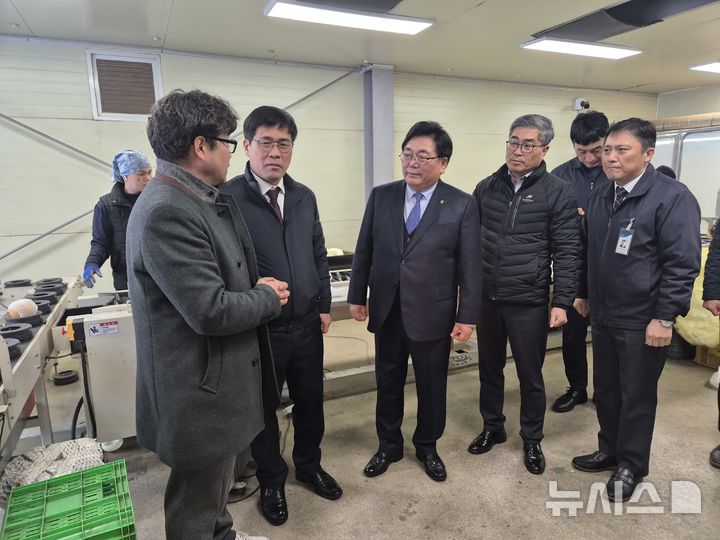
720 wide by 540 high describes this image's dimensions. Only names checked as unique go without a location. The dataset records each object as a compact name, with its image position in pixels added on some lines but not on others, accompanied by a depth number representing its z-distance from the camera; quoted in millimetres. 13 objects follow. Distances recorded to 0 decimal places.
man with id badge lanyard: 1848
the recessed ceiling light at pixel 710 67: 5480
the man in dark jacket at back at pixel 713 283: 2298
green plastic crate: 1261
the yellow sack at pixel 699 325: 3406
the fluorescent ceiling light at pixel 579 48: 4425
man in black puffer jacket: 2164
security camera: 6654
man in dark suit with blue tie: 2031
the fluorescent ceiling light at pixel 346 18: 3352
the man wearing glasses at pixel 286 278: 1786
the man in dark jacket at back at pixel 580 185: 2738
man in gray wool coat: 1138
